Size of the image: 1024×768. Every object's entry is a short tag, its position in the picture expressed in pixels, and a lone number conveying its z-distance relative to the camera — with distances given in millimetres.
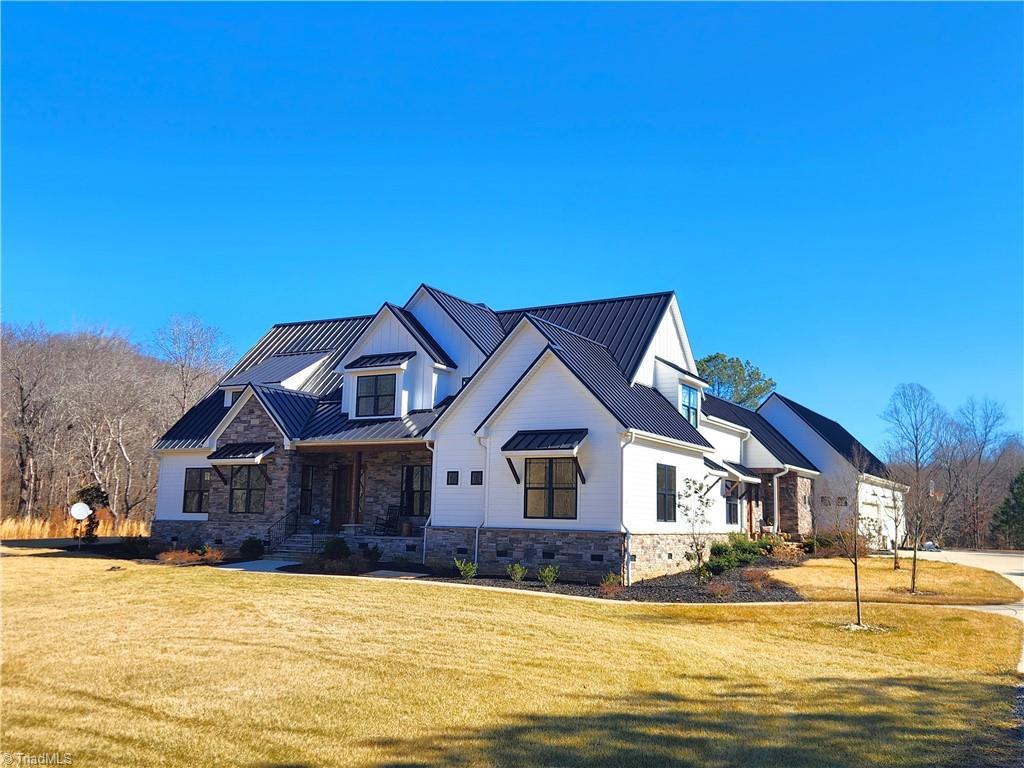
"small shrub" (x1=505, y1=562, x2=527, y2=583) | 20172
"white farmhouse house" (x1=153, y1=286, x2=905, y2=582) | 21141
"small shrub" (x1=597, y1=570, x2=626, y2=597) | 18422
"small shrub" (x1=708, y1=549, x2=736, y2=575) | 22141
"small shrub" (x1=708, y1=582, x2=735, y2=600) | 18047
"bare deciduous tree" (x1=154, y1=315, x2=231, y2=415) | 46062
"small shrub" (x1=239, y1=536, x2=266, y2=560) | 24734
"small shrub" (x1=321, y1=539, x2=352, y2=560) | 23562
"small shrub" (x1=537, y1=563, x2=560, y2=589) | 19531
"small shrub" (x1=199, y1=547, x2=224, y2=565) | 23992
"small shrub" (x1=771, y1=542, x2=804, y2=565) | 27659
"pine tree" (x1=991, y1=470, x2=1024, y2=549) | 43688
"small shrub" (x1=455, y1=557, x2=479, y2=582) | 20766
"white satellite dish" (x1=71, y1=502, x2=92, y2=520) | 26266
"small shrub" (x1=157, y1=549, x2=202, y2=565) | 23625
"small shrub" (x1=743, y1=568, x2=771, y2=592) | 19375
